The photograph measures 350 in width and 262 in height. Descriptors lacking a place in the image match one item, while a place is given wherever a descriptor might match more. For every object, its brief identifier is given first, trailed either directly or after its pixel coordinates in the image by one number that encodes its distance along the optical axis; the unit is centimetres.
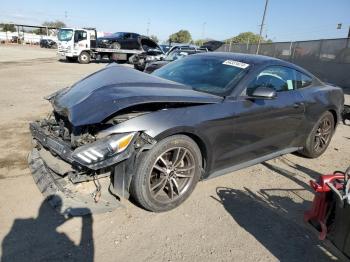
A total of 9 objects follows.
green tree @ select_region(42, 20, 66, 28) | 10115
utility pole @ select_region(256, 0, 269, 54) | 3666
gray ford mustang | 321
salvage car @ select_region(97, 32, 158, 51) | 2539
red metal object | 289
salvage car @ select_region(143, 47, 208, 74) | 1453
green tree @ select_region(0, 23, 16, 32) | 8221
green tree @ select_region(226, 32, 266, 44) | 8898
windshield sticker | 433
